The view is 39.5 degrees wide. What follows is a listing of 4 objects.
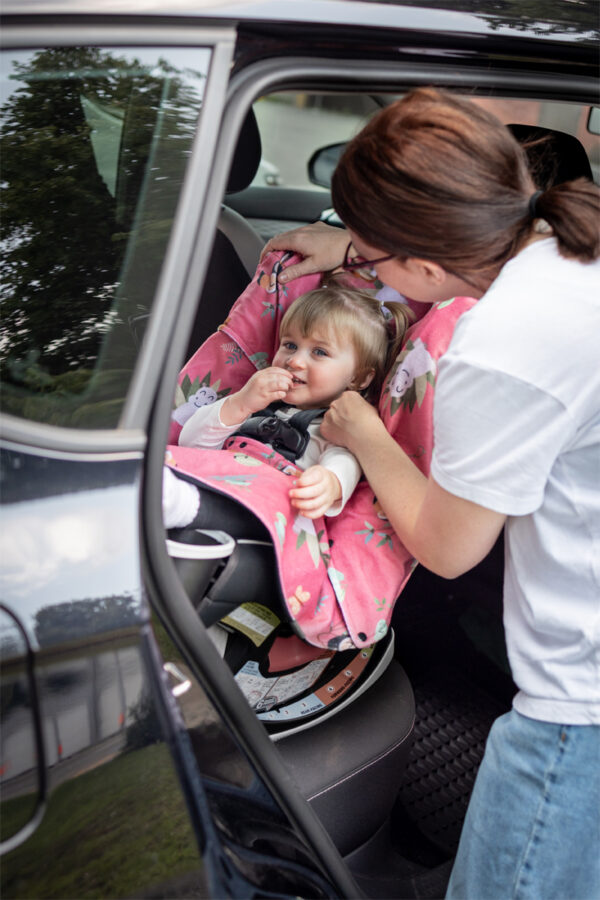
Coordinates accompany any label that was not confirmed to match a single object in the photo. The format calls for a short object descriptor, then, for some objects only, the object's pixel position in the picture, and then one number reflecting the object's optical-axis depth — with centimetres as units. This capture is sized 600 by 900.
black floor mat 173
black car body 87
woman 102
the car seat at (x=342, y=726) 143
